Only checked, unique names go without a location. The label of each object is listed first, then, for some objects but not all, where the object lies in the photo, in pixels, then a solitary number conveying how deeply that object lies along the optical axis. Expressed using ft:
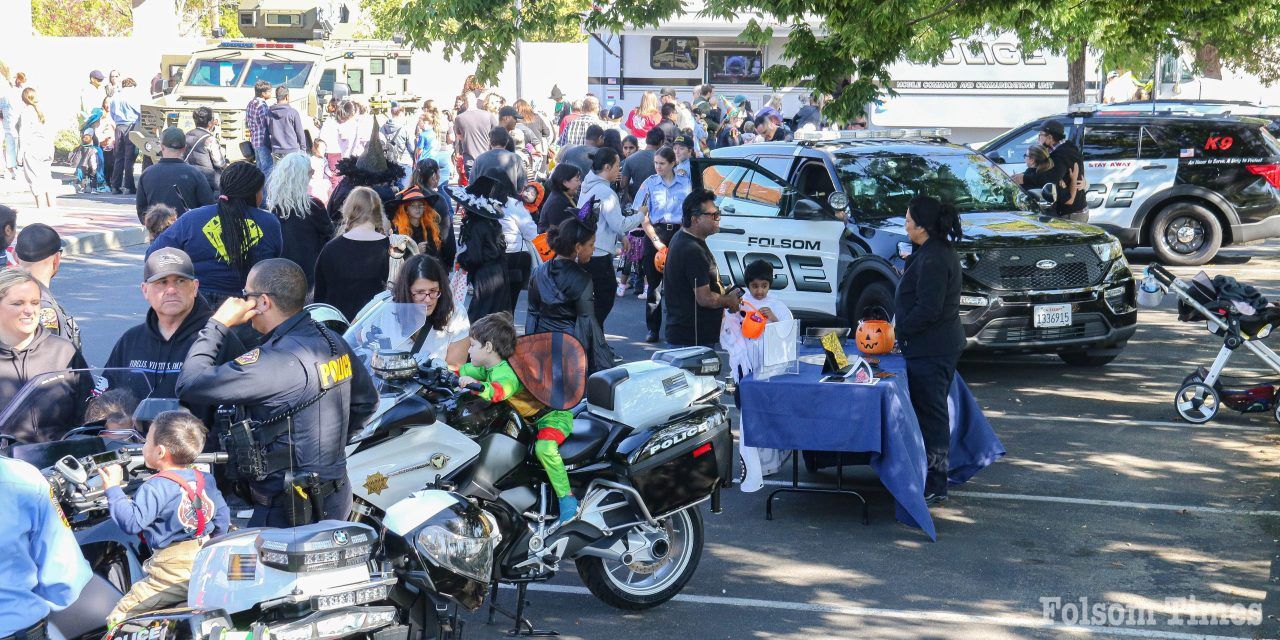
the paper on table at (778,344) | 28.81
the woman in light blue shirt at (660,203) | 43.42
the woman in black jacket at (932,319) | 25.36
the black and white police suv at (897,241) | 36.01
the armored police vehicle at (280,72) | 80.07
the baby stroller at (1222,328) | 32.01
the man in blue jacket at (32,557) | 12.43
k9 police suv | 56.85
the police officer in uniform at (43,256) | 20.98
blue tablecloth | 24.54
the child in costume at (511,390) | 19.42
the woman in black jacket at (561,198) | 35.91
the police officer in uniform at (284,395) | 15.44
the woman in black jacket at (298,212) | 30.12
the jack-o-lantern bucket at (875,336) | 27.53
